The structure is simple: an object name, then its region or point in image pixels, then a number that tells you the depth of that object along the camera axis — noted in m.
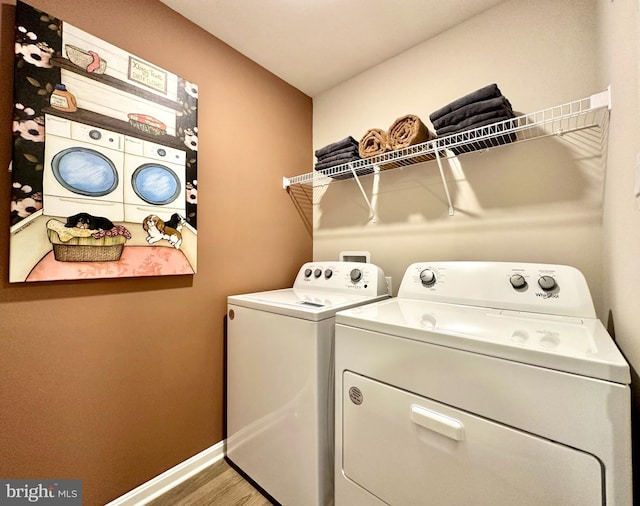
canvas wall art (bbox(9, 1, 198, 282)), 1.00
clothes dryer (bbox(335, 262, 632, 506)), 0.60
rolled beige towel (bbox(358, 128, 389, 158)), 1.56
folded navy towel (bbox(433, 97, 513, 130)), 1.16
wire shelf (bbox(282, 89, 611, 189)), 1.15
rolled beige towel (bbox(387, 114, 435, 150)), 1.42
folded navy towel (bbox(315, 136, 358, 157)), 1.72
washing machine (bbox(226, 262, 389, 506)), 1.13
